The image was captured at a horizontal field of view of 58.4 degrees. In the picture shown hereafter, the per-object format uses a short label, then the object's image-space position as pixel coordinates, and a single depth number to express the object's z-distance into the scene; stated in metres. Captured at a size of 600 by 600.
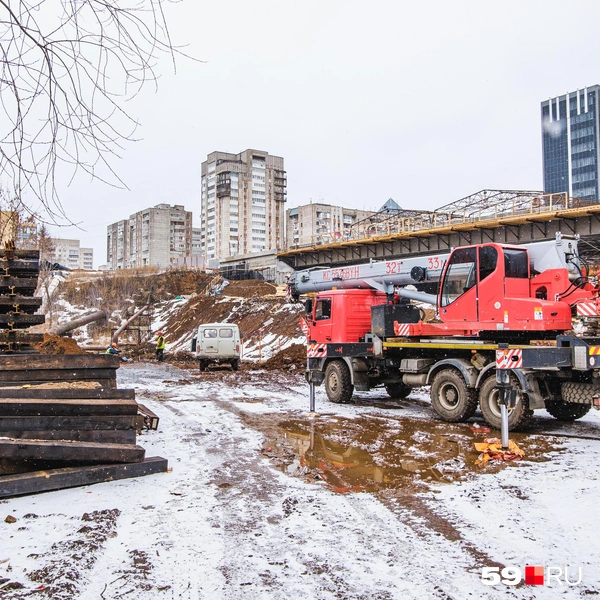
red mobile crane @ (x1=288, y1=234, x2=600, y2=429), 8.98
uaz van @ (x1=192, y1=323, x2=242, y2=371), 23.08
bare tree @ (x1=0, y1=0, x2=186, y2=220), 2.95
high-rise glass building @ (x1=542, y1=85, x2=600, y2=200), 151.12
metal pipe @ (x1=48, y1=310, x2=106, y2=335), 26.80
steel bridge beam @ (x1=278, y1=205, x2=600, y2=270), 25.45
